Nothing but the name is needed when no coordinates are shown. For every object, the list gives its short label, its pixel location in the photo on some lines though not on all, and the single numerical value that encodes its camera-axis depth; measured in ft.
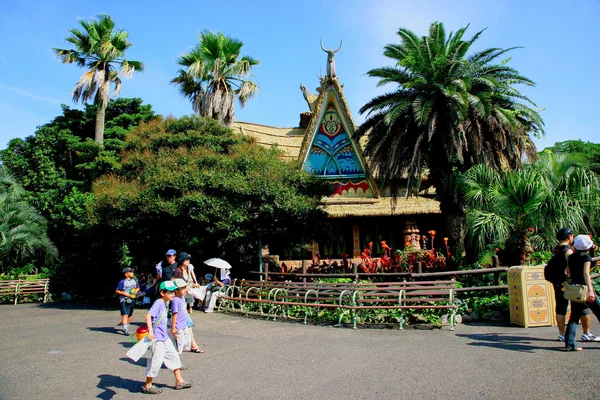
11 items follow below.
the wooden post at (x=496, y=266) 36.52
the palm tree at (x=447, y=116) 48.01
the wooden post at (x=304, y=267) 45.16
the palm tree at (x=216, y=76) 70.33
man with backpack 23.39
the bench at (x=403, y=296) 32.04
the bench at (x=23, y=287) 61.46
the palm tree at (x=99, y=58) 79.25
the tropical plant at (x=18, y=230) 66.93
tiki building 67.77
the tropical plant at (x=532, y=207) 40.14
